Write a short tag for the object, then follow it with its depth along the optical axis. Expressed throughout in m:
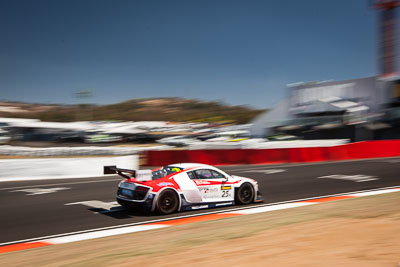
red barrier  22.39
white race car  8.98
